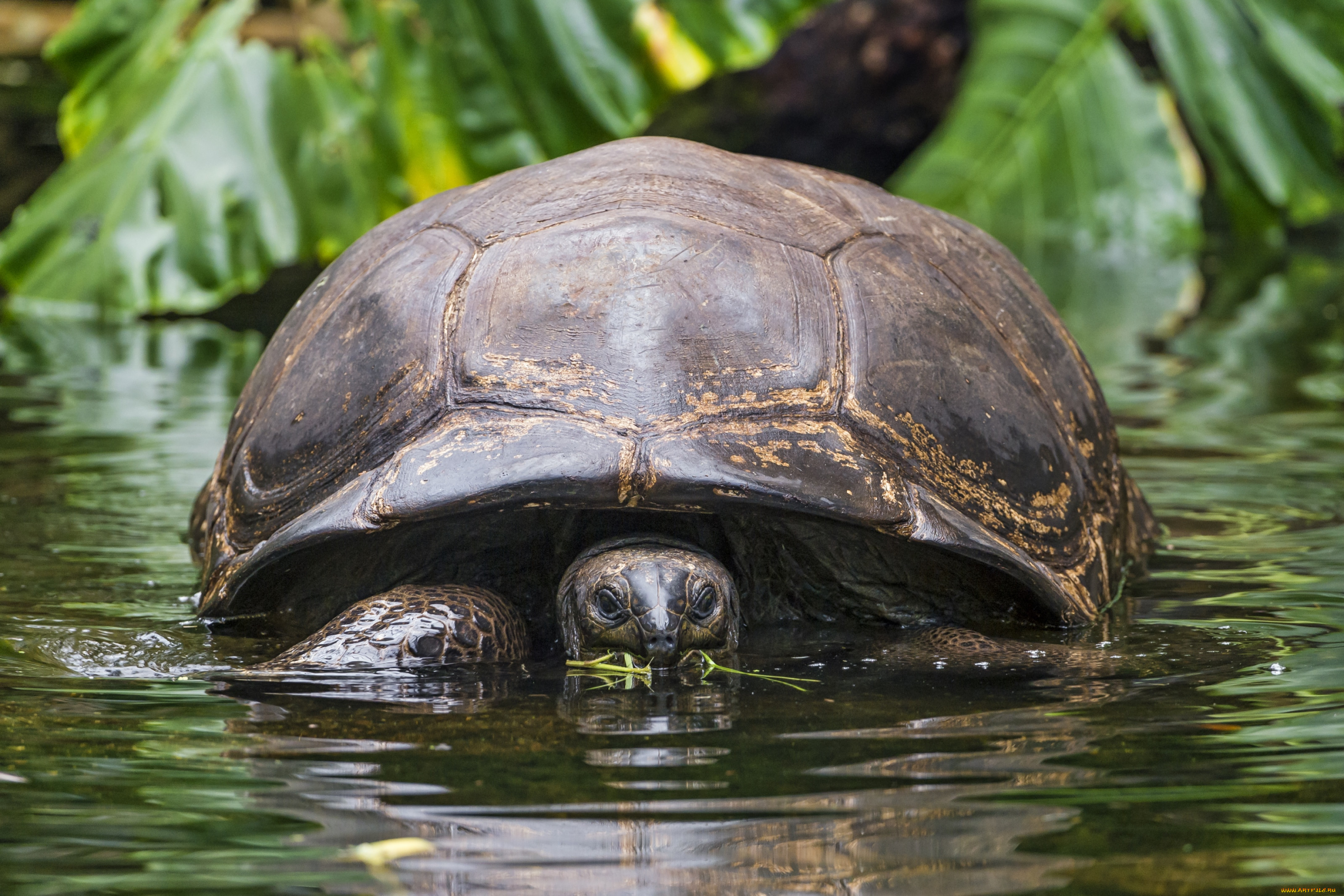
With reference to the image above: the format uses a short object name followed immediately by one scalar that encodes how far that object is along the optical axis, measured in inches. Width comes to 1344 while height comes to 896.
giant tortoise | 237.8
